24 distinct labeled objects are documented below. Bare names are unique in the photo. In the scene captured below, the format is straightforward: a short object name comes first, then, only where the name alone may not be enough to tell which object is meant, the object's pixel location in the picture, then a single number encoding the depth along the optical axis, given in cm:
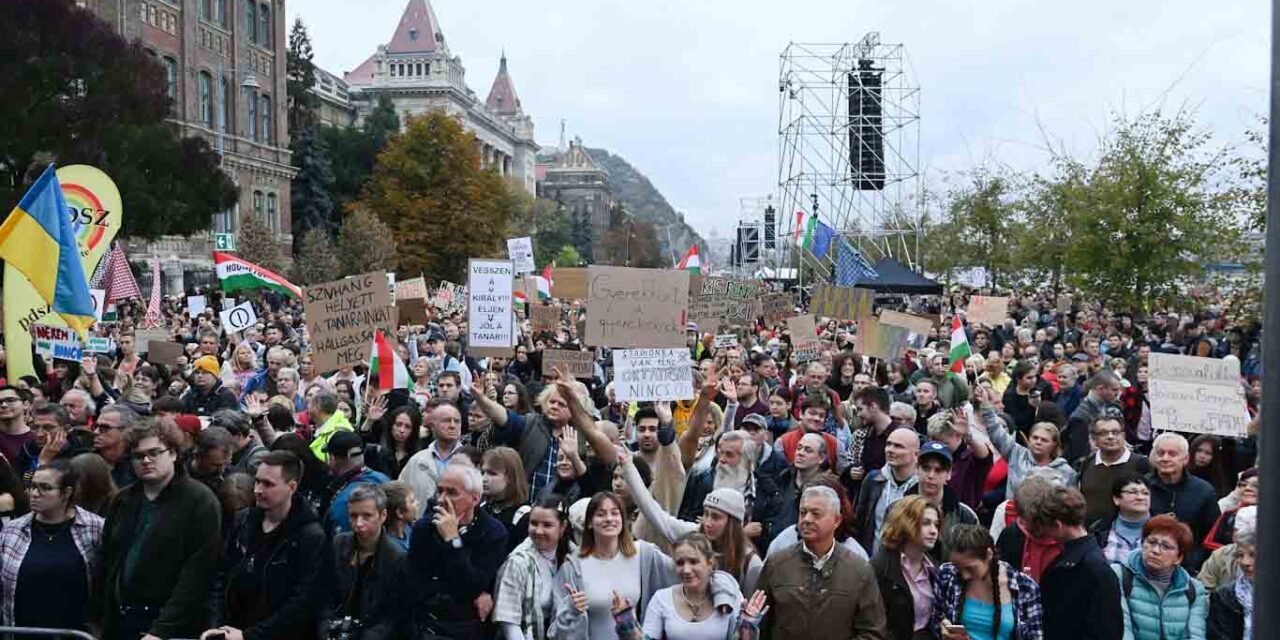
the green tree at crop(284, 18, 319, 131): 7500
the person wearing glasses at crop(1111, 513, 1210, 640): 522
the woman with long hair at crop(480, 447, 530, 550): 639
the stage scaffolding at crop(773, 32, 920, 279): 3603
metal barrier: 543
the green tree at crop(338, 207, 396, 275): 5356
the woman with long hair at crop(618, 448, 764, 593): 570
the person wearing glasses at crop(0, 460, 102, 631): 573
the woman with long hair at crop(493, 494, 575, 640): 538
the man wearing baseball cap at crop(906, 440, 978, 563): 619
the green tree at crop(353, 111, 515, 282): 6475
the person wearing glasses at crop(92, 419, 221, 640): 561
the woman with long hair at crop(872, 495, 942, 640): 544
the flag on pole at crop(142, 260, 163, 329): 1739
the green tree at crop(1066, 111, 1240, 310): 2520
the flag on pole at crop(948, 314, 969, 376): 1250
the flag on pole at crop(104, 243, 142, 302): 1812
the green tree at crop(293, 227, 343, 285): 5100
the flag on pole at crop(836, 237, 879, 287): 2583
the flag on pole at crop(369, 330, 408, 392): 1016
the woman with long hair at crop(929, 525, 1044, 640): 502
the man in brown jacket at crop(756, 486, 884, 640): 509
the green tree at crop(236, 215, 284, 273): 4834
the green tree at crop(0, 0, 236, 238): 3394
